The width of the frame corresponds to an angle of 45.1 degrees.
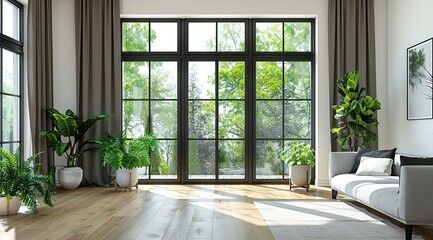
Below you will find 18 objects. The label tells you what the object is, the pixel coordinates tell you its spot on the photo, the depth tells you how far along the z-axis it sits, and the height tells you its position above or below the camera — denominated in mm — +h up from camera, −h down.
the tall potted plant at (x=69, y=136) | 7477 -159
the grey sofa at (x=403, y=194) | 4191 -629
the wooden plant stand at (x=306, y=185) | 7577 -879
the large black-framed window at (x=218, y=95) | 8414 +490
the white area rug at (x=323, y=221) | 4434 -933
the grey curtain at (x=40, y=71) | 7367 +798
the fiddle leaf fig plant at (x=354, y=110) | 7230 +207
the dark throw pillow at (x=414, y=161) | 4543 -317
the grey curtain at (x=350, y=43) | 8117 +1278
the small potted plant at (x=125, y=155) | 7488 -432
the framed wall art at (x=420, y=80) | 6520 +580
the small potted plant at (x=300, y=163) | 7551 -560
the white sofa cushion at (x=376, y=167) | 6160 -502
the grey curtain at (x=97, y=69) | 8125 +886
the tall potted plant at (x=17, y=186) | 5391 -631
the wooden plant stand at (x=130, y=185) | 7544 -880
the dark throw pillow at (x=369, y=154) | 6344 -360
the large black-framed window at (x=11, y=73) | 6855 +720
